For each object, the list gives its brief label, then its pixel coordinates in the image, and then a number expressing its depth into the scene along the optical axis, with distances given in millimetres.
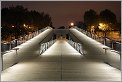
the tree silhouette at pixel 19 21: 21281
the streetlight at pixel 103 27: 26761
